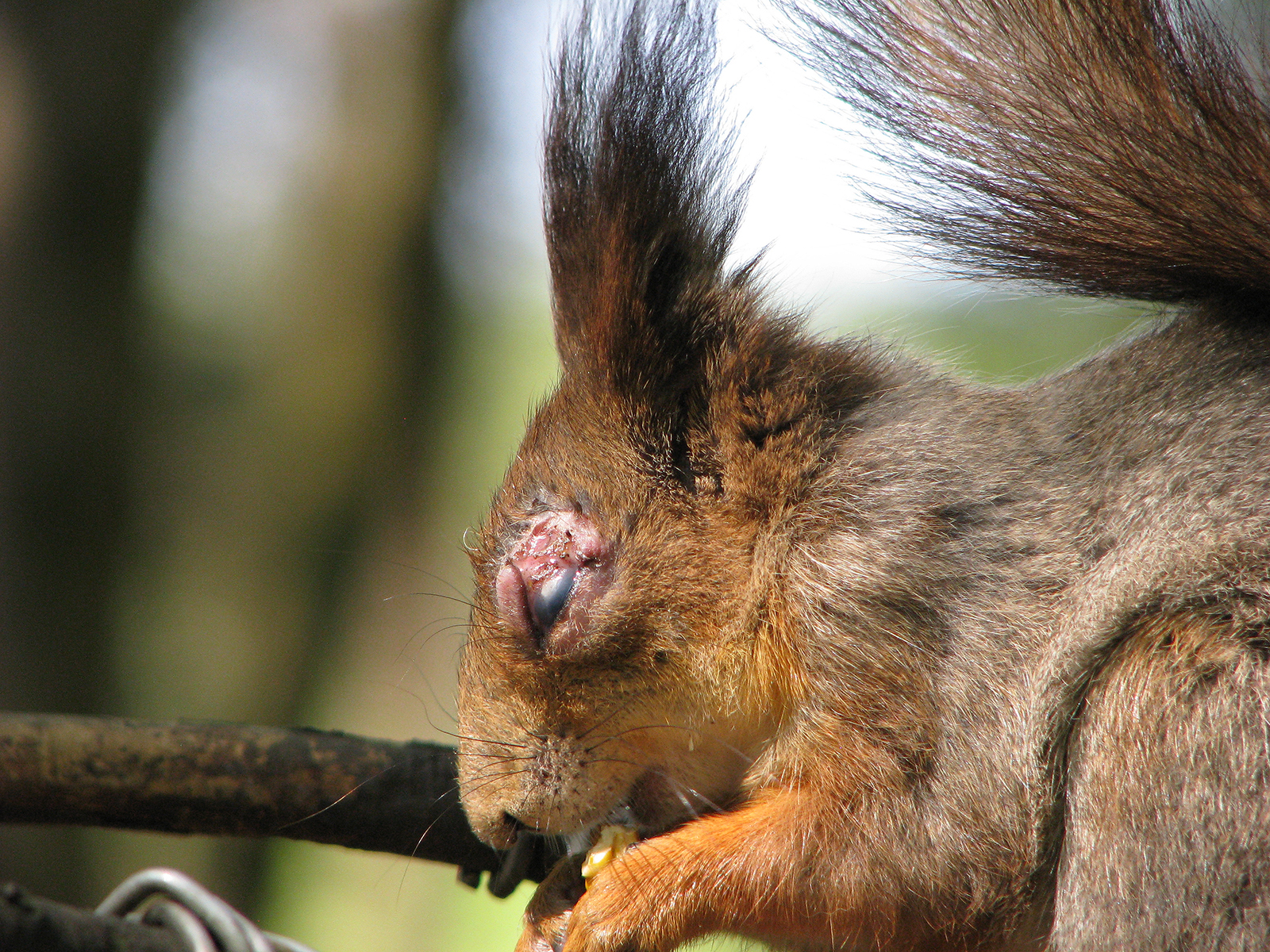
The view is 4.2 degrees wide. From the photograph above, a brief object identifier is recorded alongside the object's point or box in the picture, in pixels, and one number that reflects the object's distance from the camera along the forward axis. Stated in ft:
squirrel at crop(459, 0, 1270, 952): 6.03
